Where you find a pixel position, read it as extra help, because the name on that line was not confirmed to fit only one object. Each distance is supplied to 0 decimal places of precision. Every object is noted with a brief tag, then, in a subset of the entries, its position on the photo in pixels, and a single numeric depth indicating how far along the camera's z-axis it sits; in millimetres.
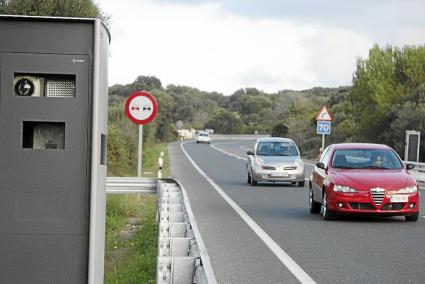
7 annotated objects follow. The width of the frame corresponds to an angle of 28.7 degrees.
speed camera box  4945
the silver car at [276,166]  26672
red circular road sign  20047
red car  15562
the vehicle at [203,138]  100750
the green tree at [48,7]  17000
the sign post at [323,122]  40531
